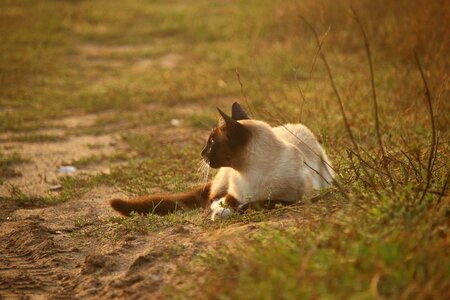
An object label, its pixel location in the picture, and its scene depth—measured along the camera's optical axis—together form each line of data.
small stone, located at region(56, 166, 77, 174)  12.53
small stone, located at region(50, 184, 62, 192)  11.45
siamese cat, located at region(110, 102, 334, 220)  8.91
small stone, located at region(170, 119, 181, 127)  15.45
